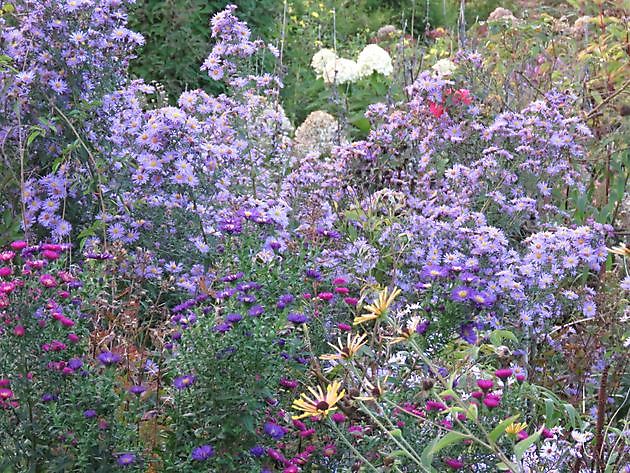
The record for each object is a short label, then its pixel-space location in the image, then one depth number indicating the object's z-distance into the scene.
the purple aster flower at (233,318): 2.27
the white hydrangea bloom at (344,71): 7.38
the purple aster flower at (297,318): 2.34
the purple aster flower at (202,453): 2.27
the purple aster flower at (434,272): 3.01
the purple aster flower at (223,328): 2.32
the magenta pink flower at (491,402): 2.08
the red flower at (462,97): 4.32
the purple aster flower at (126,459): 2.29
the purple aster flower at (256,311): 2.32
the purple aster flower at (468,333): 2.92
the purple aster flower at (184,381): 2.33
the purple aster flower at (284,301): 2.50
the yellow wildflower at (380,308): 1.79
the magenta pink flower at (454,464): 2.20
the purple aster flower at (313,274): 2.72
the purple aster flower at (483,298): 2.93
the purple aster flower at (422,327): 2.78
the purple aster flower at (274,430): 2.34
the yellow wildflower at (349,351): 1.85
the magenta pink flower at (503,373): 2.07
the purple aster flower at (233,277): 2.48
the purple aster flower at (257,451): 2.34
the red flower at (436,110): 4.30
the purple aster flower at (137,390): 2.36
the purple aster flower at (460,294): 2.90
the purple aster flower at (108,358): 2.32
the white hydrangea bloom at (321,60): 7.65
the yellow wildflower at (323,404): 1.77
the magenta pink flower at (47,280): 2.33
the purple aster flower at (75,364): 2.30
